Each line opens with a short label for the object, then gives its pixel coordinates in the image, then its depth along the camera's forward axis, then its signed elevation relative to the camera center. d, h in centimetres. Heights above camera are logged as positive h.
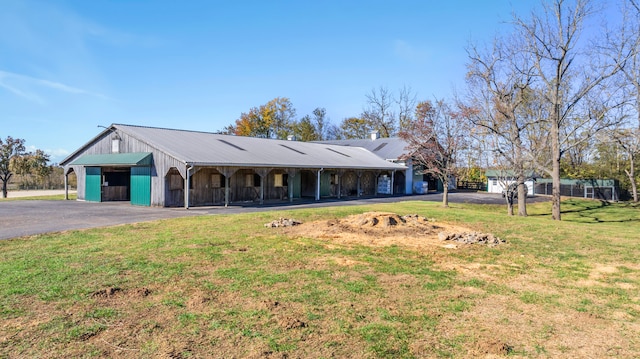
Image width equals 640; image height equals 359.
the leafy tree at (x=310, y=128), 6010 +861
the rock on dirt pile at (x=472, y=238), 1004 -135
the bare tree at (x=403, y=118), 5581 +930
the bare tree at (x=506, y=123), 2048 +328
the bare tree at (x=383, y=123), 5941 +901
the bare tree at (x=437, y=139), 2280 +275
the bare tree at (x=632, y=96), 1831 +436
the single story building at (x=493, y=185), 3756 -4
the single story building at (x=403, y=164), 3641 +160
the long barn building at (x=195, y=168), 2066 +89
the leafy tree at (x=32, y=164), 3016 +146
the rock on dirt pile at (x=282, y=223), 1247 -123
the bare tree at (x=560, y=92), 1884 +454
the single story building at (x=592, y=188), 3175 -26
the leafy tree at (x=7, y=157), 2917 +185
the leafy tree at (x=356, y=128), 6150 +866
